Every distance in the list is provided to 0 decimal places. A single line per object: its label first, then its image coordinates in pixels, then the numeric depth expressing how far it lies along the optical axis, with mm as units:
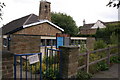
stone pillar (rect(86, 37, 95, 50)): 15448
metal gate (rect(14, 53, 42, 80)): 5149
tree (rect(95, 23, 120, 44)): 23188
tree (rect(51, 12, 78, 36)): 34938
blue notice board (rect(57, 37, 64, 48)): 8119
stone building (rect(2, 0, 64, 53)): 6408
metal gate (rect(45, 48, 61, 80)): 4329
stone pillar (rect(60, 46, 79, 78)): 4059
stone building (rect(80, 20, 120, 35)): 43431
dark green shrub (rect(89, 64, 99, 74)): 5662
